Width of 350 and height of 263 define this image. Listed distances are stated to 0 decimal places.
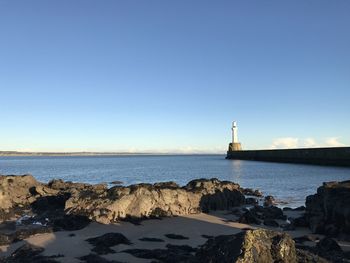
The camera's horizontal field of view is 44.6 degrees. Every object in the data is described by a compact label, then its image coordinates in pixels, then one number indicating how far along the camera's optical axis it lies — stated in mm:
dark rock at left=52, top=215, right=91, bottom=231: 14825
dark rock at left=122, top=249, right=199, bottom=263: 9859
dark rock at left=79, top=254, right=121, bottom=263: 10086
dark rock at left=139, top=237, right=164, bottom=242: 12875
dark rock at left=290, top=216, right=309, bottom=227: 15909
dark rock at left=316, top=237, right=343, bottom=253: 10867
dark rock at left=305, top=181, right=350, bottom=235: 14086
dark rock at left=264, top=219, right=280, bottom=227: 16550
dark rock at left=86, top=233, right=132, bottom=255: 11281
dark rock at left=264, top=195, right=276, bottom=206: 24406
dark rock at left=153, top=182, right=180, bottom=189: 22553
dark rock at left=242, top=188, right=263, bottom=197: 30319
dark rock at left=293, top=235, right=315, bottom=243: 12936
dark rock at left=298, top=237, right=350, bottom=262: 9606
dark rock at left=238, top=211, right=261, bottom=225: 17062
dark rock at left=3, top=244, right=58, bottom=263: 10062
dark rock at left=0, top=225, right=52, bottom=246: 12789
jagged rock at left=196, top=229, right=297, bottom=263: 6629
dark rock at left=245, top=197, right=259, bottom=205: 24297
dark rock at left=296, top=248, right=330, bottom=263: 7261
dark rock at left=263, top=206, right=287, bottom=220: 18589
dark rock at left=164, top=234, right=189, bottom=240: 13314
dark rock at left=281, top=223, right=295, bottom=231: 15538
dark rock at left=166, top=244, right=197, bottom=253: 11294
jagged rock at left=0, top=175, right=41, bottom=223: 20297
